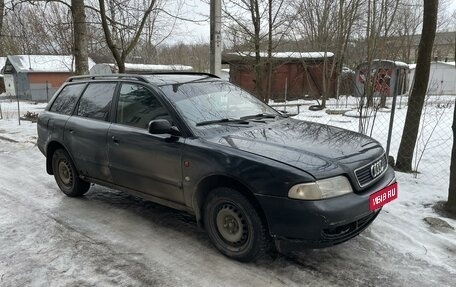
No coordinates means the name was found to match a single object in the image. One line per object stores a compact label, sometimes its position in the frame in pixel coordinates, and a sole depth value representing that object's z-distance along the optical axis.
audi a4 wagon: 3.12
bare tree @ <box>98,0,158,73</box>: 11.62
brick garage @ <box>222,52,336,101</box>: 23.38
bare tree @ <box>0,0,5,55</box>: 16.07
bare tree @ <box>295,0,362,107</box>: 16.73
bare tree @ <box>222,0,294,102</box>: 15.33
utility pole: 7.18
